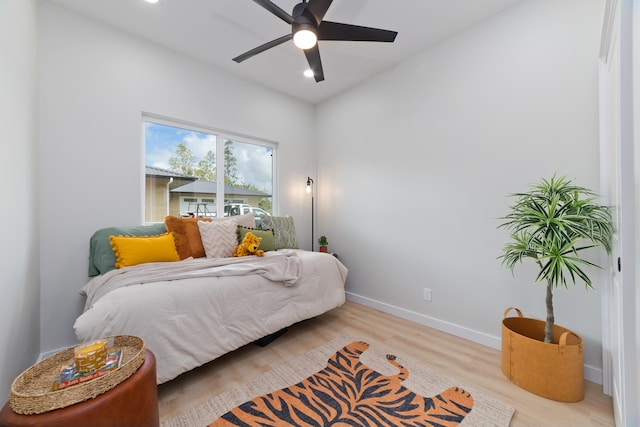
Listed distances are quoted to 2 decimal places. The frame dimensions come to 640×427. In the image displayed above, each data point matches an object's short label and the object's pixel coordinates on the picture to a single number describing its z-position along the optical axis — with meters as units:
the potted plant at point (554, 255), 1.58
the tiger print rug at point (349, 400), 1.50
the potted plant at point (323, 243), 3.67
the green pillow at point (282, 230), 3.27
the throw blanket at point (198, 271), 1.83
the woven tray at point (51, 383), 0.92
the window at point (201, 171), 2.83
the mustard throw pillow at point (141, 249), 2.14
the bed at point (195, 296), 1.60
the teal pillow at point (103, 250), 2.15
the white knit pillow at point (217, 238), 2.62
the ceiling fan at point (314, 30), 1.70
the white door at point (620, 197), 1.11
